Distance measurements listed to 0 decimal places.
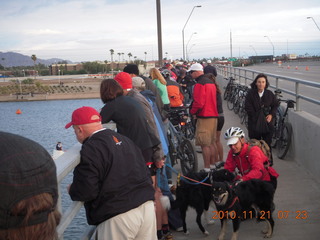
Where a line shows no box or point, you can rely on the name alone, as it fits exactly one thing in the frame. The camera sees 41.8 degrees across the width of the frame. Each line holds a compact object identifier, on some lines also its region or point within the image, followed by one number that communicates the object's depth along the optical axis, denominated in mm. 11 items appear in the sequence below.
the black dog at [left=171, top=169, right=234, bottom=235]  4984
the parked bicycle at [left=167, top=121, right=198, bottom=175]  7586
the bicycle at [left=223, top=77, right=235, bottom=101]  17425
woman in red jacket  5141
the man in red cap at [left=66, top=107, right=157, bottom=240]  2924
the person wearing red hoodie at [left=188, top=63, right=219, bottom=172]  7320
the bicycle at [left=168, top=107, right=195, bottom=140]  9258
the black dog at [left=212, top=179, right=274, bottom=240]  4449
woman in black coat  7445
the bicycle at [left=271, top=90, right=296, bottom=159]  8094
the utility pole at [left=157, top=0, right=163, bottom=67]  18828
